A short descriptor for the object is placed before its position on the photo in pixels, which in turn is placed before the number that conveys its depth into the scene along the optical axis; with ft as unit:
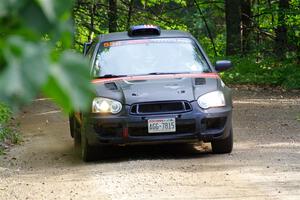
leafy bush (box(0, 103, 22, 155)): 73.25
